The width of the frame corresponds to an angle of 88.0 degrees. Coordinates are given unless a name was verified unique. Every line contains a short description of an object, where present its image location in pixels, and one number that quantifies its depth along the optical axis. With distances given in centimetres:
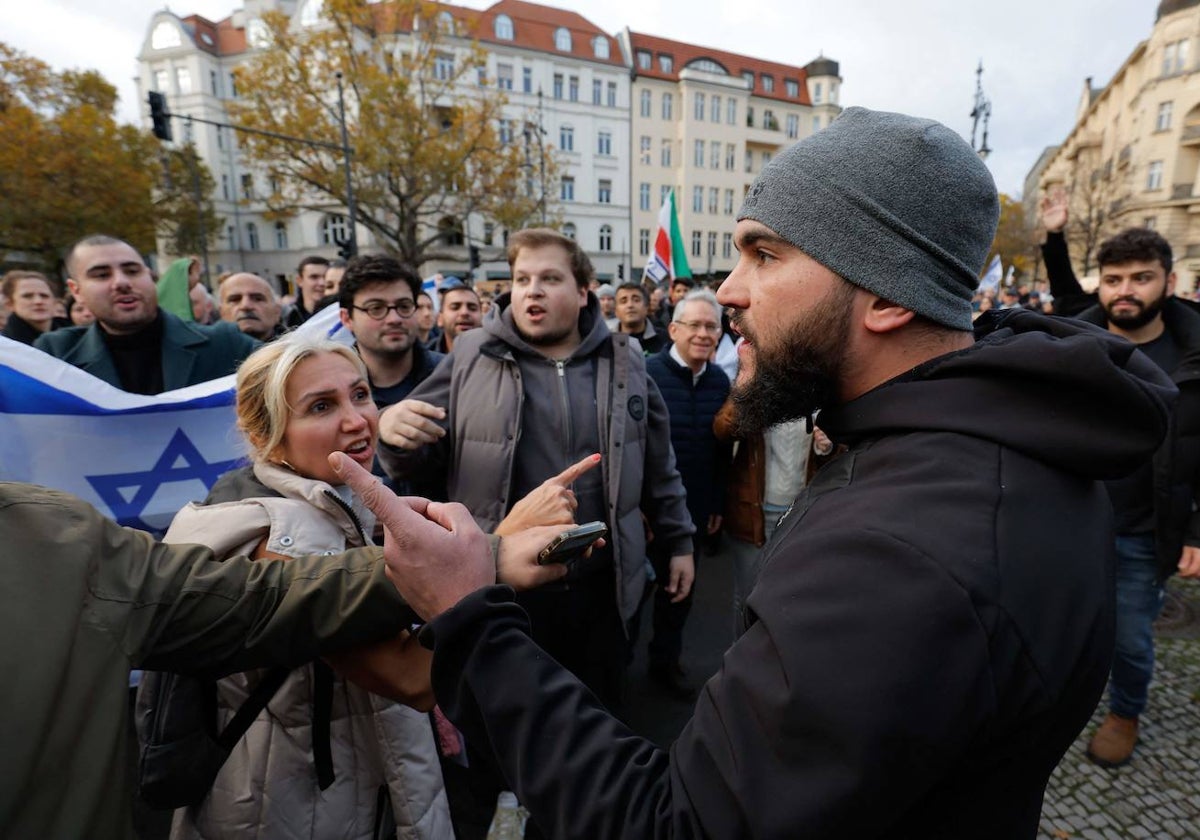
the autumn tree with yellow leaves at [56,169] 2066
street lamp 1491
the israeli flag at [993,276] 1348
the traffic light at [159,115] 1359
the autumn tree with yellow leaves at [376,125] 2053
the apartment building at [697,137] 4419
